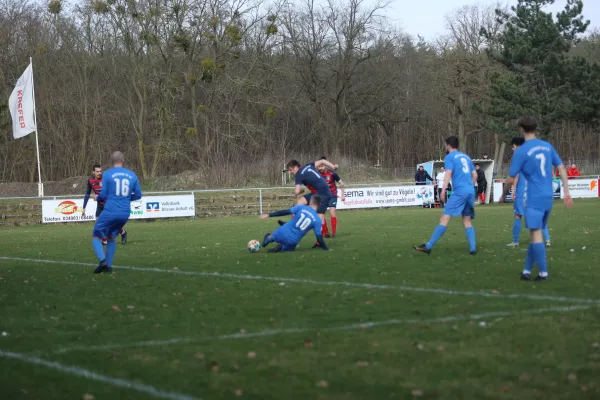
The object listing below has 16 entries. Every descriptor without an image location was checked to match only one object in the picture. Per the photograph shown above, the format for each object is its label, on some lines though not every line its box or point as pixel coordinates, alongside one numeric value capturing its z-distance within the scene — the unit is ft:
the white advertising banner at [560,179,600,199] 133.49
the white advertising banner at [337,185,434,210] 118.32
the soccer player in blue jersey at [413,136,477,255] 41.88
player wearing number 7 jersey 30.71
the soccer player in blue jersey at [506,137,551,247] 46.45
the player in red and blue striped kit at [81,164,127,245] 62.32
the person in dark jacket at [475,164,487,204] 122.93
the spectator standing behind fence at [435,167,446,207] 121.72
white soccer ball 48.88
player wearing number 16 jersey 40.06
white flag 121.39
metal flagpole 122.06
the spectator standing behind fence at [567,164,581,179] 134.33
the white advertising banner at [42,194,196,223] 105.70
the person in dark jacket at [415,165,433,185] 124.47
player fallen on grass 46.83
